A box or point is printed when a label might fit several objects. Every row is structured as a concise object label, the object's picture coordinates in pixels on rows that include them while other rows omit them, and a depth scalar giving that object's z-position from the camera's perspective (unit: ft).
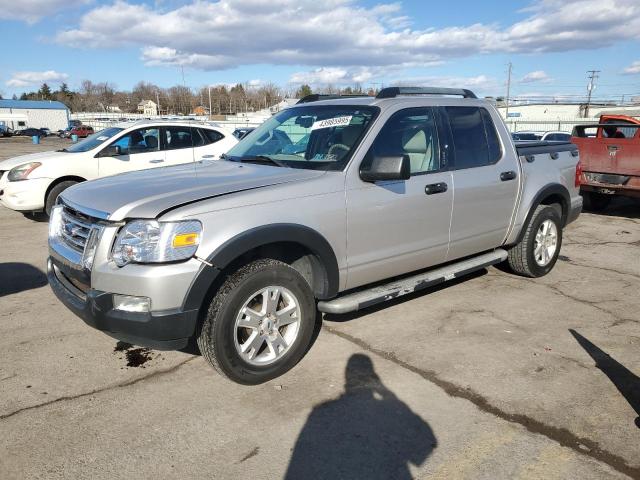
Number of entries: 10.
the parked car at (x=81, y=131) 194.02
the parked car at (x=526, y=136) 60.38
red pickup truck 29.12
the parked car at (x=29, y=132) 209.30
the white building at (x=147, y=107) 377.09
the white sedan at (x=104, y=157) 27.17
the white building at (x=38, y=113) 265.81
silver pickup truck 10.04
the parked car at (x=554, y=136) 56.02
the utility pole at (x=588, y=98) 176.41
